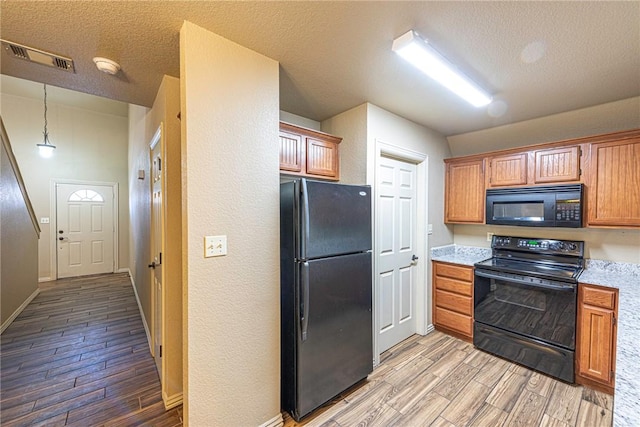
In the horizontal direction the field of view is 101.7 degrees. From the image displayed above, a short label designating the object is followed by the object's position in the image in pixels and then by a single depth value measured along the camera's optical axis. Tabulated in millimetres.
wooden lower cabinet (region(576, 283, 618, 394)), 2098
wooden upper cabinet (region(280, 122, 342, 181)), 2281
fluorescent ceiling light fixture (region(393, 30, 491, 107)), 1520
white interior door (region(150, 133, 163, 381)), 2182
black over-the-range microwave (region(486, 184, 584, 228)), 2523
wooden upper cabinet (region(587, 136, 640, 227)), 2305
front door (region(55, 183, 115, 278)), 5570
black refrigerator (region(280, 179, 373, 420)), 1829
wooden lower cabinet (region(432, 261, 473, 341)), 2980
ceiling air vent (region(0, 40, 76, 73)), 1593
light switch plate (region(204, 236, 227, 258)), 1526
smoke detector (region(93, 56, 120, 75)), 1736
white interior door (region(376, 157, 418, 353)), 2756
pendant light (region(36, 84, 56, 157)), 4652
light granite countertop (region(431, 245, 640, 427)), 721
